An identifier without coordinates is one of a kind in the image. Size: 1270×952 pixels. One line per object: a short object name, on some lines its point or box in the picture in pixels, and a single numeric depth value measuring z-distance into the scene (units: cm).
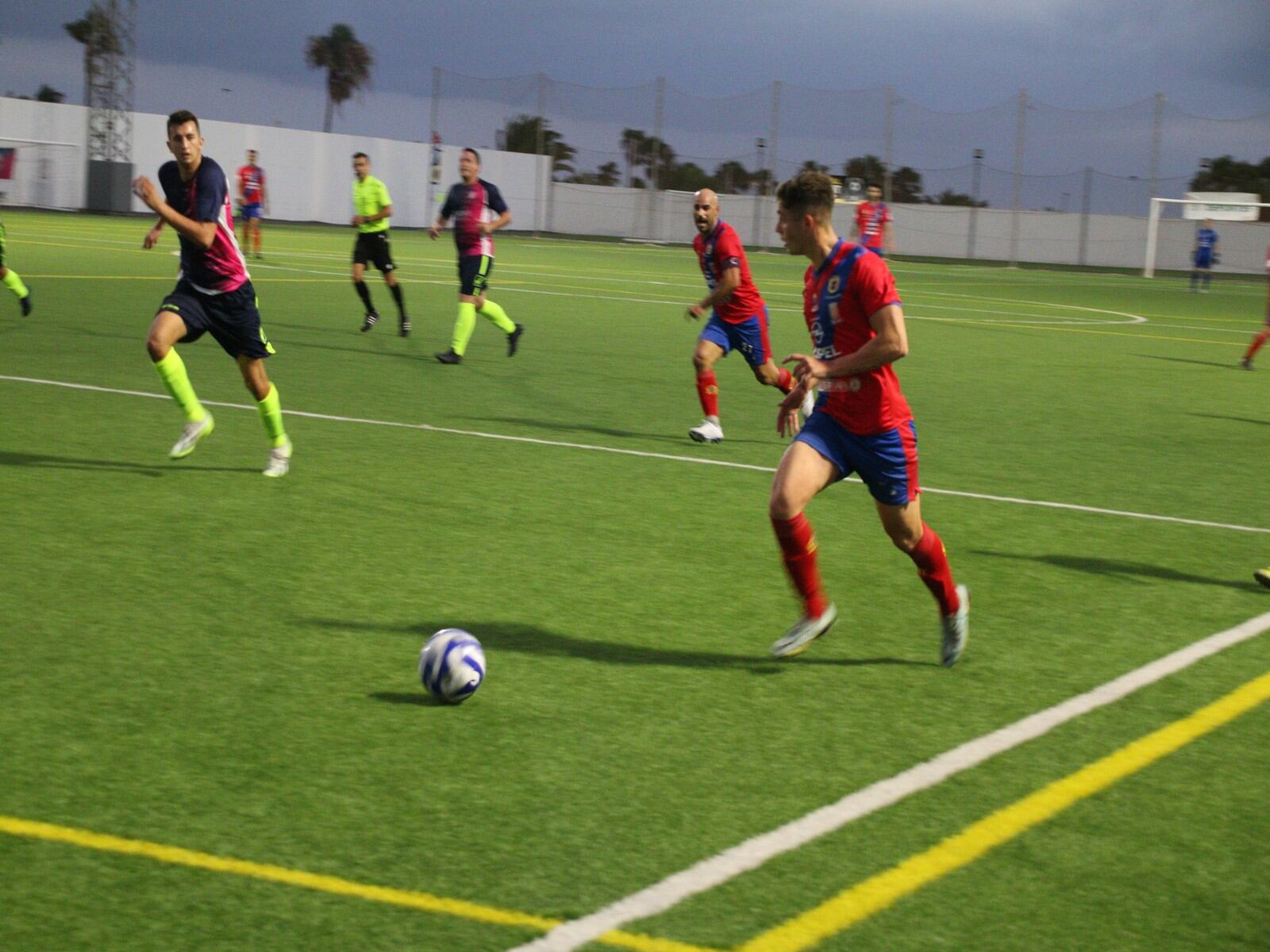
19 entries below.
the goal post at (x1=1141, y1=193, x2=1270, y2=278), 5069
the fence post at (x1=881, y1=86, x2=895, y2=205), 6219
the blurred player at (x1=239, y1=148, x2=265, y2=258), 3288
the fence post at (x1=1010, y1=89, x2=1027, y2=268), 5928
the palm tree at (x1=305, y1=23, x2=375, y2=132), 10994
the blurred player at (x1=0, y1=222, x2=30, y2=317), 1641
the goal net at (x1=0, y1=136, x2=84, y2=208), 5619
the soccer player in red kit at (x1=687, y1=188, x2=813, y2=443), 1101
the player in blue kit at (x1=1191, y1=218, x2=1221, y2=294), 4519
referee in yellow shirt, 1831
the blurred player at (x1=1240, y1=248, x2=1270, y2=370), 1773
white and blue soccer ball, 502
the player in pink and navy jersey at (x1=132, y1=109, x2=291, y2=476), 882
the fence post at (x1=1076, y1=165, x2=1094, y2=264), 6034
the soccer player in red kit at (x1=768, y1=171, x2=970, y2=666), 561
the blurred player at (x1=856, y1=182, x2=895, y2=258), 2856
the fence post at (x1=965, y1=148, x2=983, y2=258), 6141
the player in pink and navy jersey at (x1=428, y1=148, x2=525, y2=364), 1533
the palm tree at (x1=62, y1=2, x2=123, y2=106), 5944
